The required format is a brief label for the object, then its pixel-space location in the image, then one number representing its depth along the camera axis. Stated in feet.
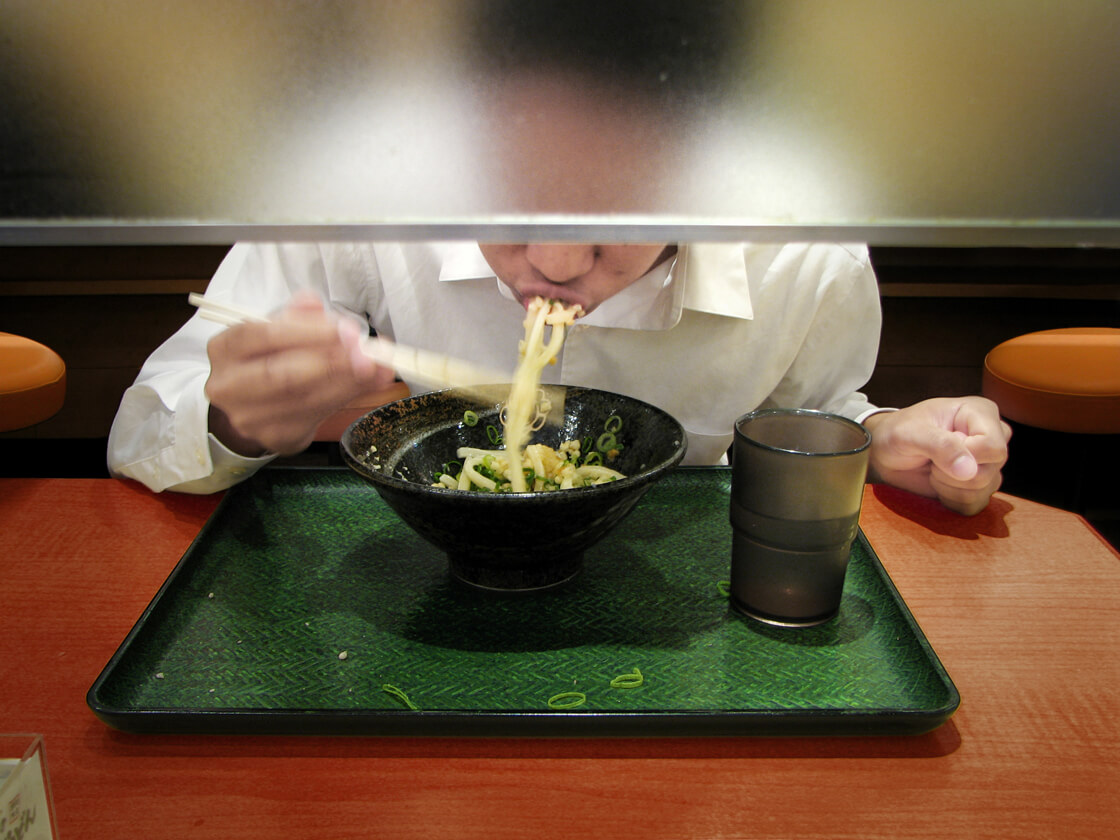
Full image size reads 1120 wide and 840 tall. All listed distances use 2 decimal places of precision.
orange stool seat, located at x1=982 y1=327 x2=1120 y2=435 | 8.21
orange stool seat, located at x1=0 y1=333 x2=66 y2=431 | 7.91
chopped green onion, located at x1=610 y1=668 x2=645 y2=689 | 3.25
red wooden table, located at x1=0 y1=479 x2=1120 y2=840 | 2.67
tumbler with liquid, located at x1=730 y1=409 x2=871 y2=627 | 3.44
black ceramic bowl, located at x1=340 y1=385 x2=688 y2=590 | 3.41
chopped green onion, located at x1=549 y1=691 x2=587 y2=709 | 3.12
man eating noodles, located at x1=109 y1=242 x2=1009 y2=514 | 4.33
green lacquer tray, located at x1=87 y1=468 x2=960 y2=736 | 3.03
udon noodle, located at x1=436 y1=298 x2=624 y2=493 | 4.22
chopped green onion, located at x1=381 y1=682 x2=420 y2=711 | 3.11
